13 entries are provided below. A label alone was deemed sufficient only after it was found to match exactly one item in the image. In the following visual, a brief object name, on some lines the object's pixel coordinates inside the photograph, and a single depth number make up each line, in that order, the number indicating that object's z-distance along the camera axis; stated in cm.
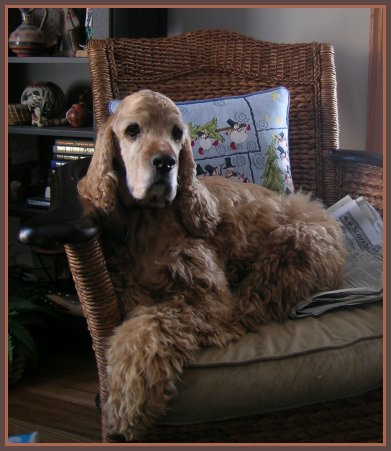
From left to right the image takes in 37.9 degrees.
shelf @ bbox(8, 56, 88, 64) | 208
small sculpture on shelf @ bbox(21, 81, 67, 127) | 230
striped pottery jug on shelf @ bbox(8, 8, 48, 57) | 224
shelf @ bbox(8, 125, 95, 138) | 214
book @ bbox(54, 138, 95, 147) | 225
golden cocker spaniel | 107
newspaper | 129
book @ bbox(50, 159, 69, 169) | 234
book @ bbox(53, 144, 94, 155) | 225
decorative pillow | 173
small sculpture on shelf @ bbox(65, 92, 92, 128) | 223
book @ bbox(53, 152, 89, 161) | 229
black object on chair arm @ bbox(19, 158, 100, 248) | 98
